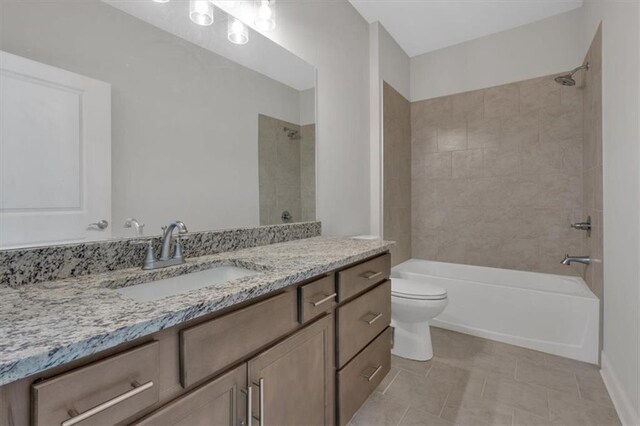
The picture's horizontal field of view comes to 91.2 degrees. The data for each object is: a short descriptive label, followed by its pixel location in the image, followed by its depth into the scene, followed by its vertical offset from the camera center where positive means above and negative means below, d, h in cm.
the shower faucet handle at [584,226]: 228 -13
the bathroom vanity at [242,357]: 54 -34
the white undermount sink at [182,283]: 98 -24
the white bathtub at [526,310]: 207 -74
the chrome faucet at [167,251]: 110 -14
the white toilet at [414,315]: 201 -69
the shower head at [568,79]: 228 +95
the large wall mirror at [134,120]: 91 +34
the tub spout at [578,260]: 227 -37
